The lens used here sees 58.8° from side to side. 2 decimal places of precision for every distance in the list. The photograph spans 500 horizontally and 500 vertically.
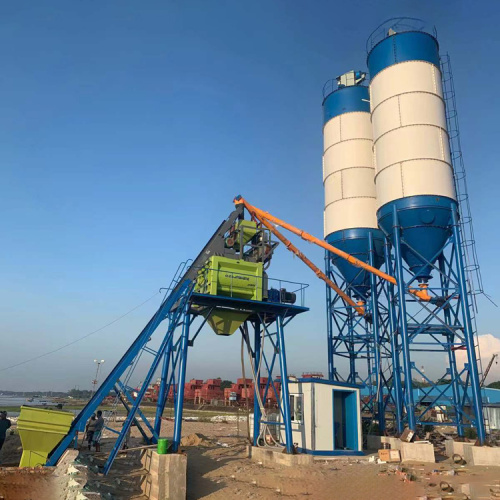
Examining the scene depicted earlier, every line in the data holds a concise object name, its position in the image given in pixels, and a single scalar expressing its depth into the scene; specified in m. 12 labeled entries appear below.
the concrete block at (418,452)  18.25
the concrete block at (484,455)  17.59
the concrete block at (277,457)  15.44
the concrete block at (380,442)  19.78
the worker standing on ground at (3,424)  14.61
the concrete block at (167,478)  11.71
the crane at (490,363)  36.75
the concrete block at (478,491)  11.71
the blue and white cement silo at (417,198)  21.00
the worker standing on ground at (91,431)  18.08
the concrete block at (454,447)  19.04
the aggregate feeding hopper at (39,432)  12.35
